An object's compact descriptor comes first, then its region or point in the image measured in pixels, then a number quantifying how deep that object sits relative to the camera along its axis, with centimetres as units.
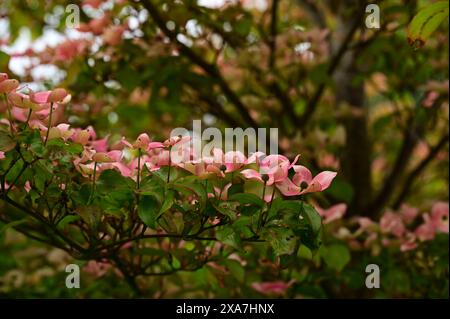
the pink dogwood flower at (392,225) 236
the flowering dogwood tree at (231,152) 189
